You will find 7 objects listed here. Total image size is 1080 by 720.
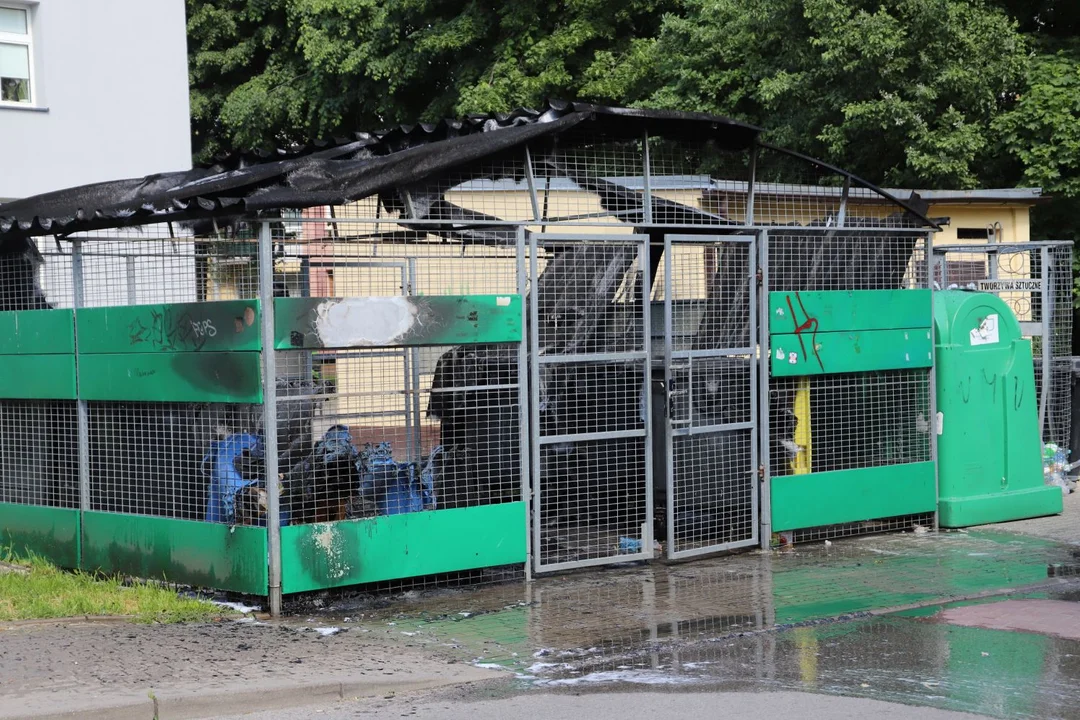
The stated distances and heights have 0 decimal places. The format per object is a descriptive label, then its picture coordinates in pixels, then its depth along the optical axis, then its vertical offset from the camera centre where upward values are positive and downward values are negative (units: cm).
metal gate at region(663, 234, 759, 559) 950 -54
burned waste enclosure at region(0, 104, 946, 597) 790 -19
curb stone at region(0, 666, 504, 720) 576 -171
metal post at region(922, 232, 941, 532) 1061 -60
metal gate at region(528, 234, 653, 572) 886 -52
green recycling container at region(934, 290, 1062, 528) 1073 -86
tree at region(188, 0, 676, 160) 2591 +598
